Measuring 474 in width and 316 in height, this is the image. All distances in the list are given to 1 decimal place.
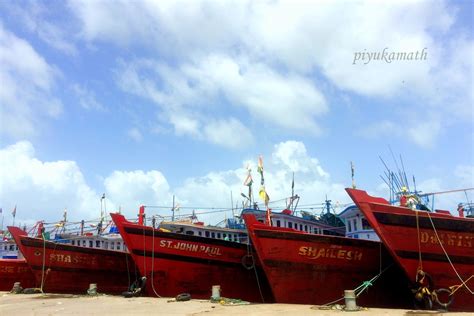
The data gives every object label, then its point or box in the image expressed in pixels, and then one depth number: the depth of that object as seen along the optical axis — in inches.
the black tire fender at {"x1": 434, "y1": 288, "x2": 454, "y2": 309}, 387.0
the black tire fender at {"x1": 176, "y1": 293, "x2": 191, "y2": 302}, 507.8
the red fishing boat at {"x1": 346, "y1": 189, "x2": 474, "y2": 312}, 411.8
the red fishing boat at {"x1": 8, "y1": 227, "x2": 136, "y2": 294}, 729.0
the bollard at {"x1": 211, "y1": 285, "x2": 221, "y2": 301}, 483.2
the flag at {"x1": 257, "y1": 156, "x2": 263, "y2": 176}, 729.6
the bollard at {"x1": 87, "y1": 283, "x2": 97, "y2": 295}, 623.8
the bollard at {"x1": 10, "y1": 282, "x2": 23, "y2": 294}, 724.6
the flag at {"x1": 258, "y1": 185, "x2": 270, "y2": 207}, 656.7
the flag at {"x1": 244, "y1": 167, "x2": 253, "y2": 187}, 802.6
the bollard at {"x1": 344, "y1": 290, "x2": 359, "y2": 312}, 372.5
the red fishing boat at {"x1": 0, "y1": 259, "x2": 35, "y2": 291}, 812.0
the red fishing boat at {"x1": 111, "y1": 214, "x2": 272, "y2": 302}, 584.7
